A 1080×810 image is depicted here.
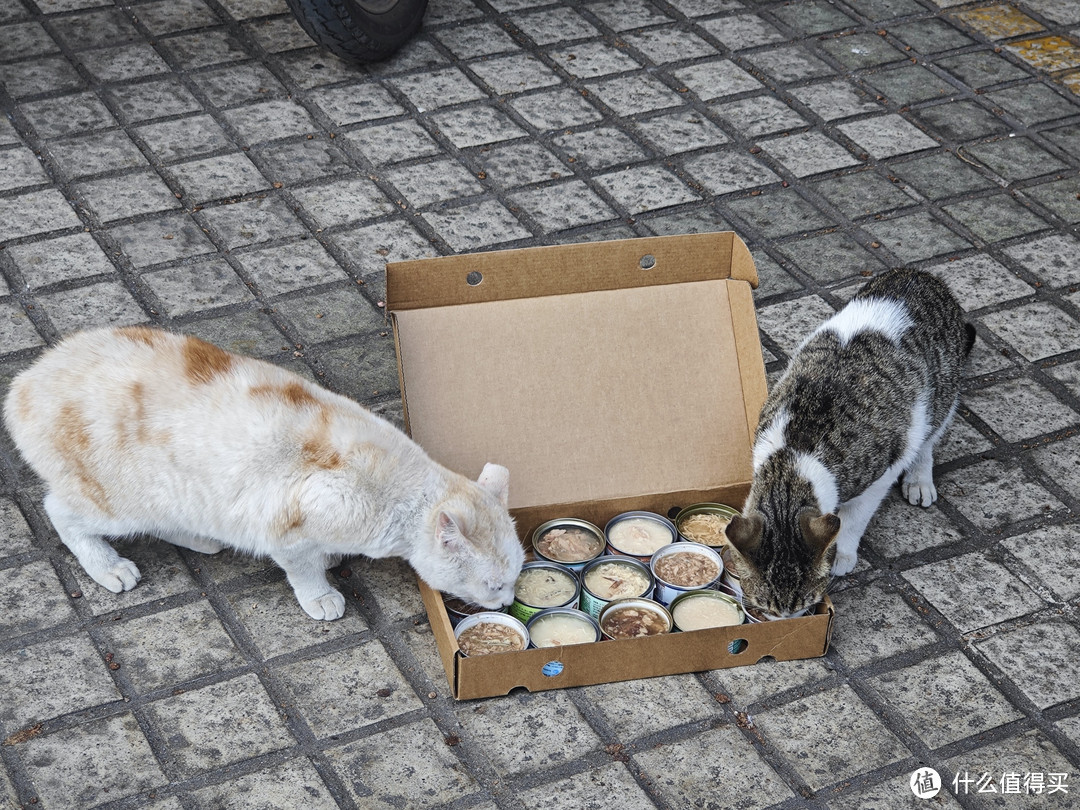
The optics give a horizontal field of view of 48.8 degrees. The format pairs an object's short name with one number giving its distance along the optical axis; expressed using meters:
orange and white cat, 3.59
